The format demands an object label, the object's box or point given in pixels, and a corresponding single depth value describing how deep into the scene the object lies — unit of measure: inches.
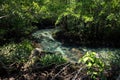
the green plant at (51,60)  250.7
